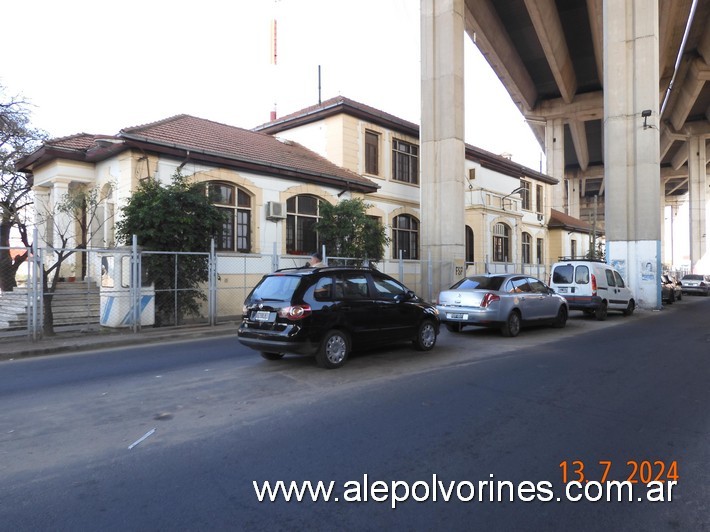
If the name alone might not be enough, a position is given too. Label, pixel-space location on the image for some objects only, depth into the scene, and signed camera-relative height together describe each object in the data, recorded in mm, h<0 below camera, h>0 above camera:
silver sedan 10992 -898
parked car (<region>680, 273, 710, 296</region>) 34000 -1488
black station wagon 7266 -766
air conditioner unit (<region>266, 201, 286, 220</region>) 17891 +2187
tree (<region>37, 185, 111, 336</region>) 11016 +1593
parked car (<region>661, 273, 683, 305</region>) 23300 -1300
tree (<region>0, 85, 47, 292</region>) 20266 +5163
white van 15547 -686
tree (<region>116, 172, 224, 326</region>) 12781 +934
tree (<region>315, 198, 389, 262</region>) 17766 +1430
